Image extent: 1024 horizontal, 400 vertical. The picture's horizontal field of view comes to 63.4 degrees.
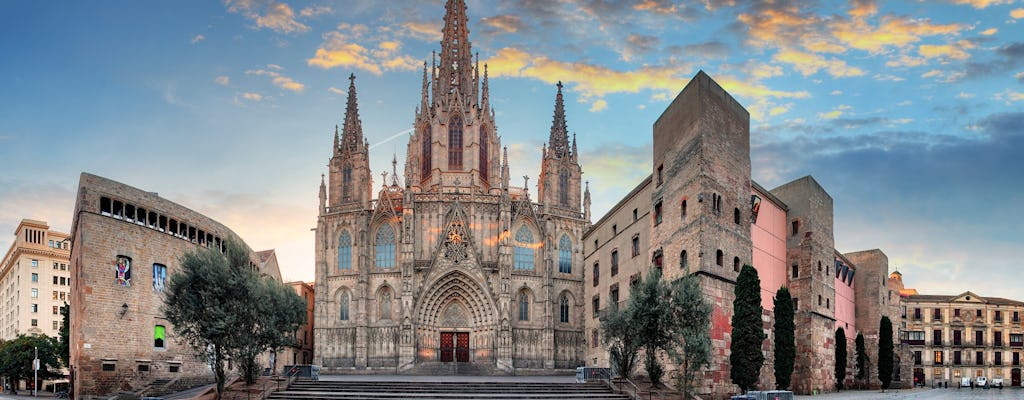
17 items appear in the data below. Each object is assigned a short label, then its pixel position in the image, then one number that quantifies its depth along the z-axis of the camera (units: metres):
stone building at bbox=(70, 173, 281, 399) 38.19
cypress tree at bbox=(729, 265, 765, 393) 34.44
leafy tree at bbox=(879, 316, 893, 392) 56.16
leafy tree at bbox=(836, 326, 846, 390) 49.22
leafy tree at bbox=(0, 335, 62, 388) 58.69
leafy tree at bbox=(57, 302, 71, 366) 56.50
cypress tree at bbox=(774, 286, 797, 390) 38.94
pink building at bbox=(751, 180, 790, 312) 41.12
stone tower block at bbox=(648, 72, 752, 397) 35.41
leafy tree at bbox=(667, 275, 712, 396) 30.44
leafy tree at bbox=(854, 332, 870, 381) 53.94
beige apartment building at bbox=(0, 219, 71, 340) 91.19
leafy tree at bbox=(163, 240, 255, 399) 32.32
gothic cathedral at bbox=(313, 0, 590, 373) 60.91
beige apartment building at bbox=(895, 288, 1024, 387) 86.50
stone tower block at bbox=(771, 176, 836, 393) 44.12
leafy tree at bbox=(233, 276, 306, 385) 33.25
